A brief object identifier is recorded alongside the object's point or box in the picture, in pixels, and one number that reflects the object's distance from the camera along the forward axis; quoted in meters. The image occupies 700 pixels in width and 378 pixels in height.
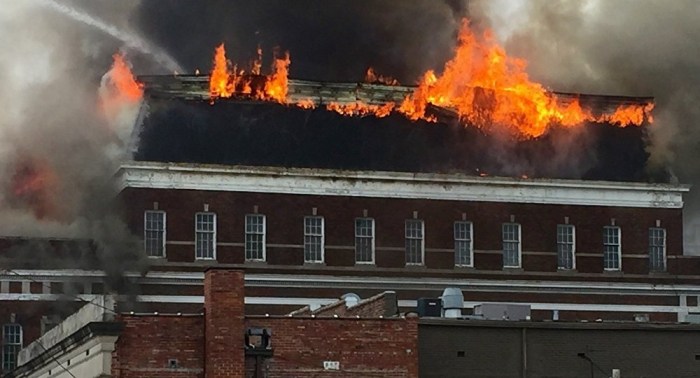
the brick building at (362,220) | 63.69
